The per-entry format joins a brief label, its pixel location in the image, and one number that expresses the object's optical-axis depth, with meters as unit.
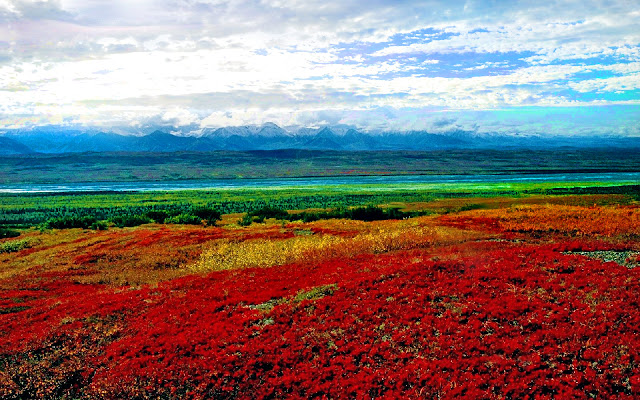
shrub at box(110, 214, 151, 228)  71.00
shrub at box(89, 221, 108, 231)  66.38
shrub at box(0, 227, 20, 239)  64.50
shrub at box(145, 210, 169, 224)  76.38
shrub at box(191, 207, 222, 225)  77.15
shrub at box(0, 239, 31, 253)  51.57
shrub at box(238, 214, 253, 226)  68.70
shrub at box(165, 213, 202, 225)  72.19
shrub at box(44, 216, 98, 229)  68.69
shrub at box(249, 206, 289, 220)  77.32
